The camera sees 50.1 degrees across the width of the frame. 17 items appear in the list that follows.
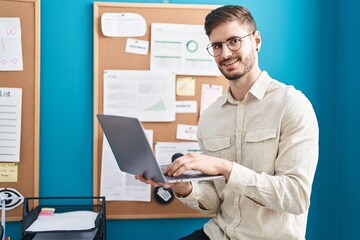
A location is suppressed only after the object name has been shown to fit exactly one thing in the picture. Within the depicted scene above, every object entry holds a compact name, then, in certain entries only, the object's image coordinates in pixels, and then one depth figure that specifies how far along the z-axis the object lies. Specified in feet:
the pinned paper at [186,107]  5.87
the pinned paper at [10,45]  5.57
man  3.97
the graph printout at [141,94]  5.73
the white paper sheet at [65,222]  4.75
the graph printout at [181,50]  5.78
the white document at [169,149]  5.86
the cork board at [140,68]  5.71
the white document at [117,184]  5.74
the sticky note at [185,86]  5.85
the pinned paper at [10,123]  5.59
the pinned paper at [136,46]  5.74
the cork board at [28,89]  5.60
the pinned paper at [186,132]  5.88
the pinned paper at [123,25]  5.67
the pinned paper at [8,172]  5.62
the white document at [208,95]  5.91
